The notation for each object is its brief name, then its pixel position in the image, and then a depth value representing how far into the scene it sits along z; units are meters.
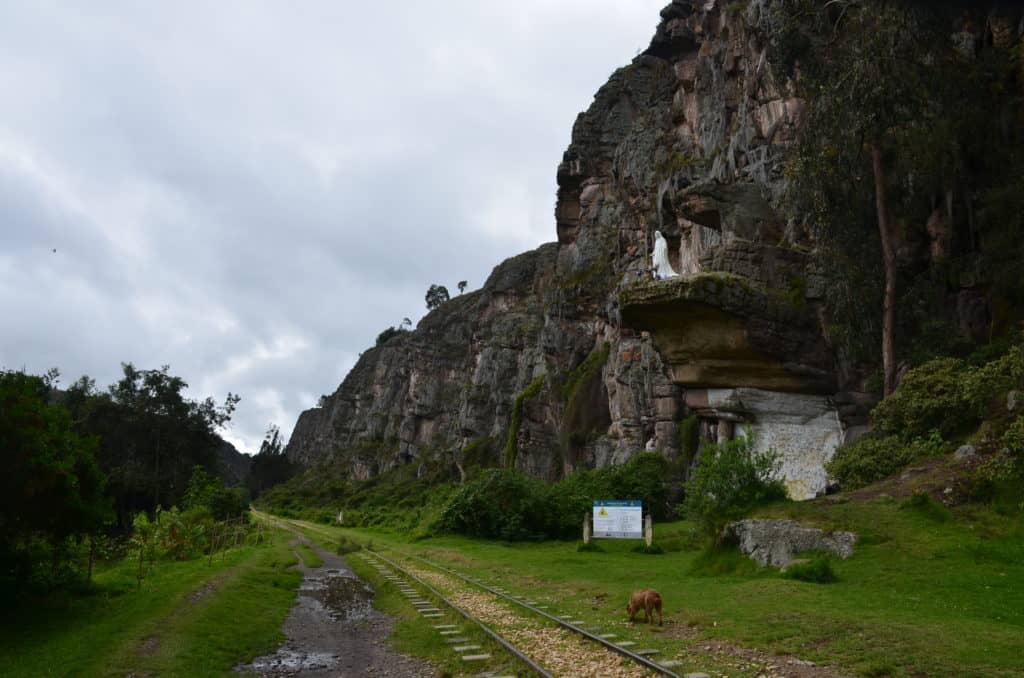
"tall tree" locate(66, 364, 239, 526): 55.31
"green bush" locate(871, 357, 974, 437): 21.55
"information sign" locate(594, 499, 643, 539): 25.03
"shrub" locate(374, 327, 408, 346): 160.75
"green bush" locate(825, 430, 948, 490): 21.09
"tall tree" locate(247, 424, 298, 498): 140.91
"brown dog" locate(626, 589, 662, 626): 11.88
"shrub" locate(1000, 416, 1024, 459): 15.80
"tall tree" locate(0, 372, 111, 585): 13.20
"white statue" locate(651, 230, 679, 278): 31.64
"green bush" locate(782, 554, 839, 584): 14.28
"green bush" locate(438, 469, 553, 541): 32.47
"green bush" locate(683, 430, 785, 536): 19.16
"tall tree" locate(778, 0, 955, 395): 25.44
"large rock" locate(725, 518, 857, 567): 15.59
